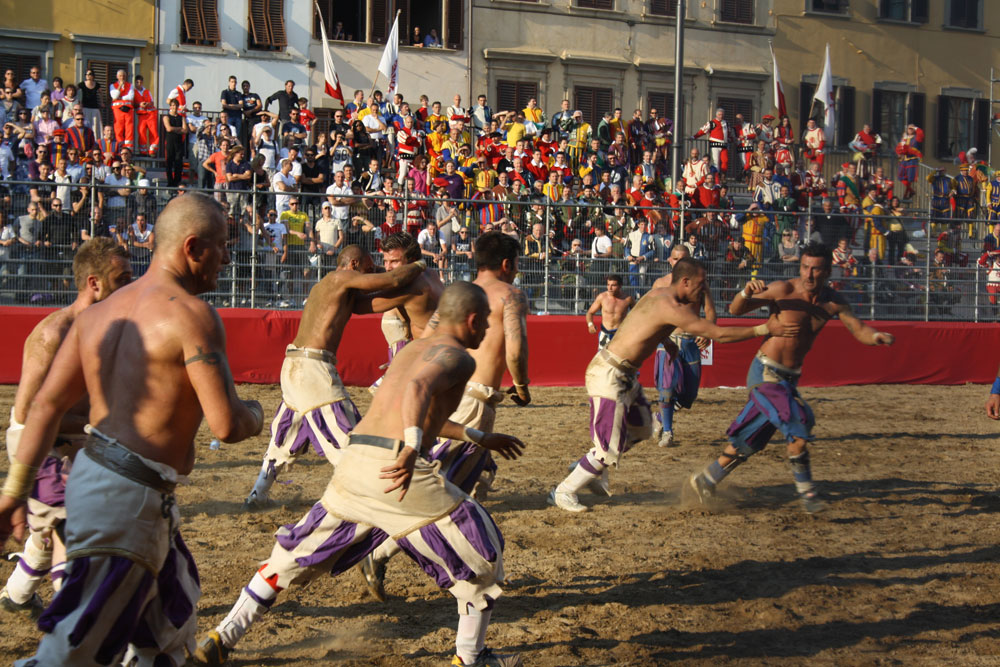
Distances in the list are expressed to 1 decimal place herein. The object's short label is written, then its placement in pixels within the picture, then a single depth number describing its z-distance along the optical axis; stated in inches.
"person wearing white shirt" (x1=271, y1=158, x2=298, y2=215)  665.0
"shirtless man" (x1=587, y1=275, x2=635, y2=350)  518.6
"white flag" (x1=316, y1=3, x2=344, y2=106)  885.8
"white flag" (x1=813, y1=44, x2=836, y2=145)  1007.6
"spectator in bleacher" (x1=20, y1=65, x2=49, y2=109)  747.4
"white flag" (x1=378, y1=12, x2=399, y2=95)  907.4
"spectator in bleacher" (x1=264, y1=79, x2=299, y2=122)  809.5
